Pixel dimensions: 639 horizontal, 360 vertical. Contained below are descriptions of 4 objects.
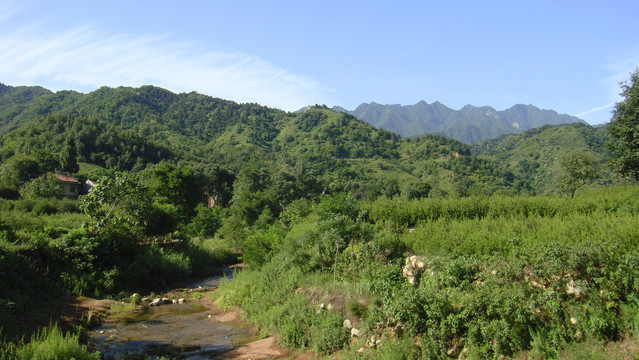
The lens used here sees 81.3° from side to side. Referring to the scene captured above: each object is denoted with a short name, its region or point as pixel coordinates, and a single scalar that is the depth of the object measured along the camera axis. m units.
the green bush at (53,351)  8.23
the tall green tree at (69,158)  70.06
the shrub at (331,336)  10.55
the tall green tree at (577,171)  30.86
